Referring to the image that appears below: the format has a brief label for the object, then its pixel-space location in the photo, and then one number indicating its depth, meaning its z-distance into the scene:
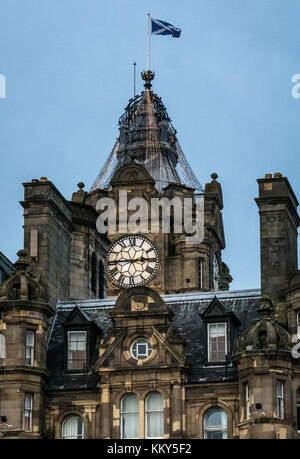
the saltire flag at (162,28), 107.25
